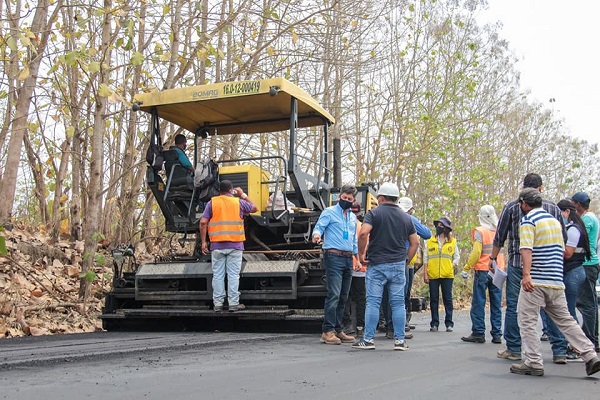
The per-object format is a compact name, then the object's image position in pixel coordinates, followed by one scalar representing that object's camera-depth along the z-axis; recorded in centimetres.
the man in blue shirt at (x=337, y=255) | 884
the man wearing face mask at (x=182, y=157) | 1034
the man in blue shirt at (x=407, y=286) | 999
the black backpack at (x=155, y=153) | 1027
